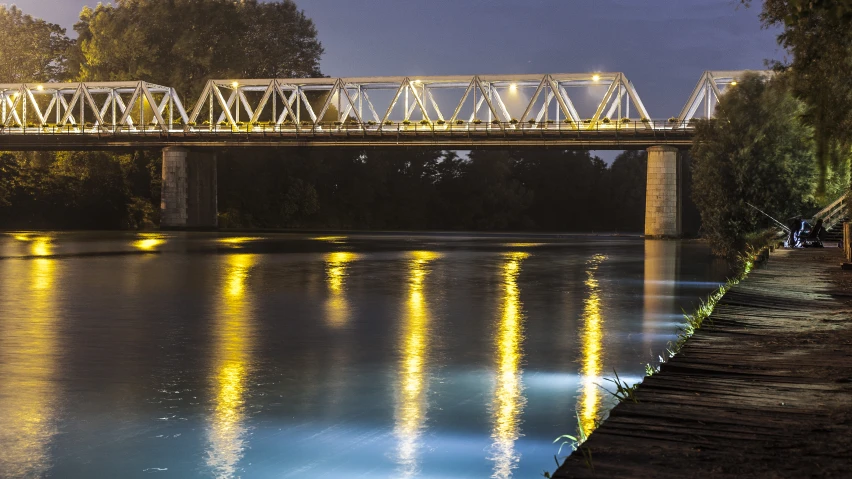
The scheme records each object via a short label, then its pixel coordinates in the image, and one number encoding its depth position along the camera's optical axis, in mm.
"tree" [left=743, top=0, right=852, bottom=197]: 22312
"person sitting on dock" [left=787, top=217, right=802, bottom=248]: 41219
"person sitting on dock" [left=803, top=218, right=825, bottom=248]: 39500
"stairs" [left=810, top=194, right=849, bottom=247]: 44844
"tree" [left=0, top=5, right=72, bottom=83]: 127562
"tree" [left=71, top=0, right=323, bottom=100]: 110250
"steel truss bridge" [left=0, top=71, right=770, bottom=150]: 92625
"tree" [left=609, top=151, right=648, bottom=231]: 138000
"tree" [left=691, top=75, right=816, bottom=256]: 47125
